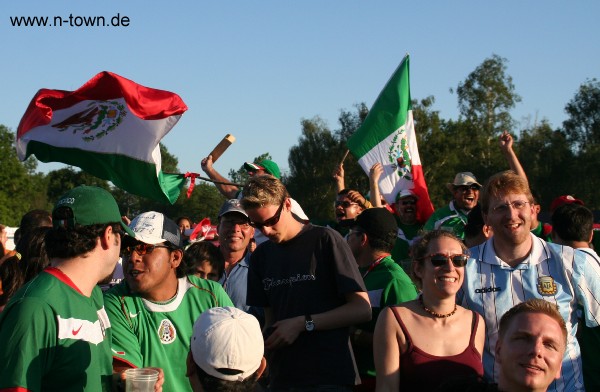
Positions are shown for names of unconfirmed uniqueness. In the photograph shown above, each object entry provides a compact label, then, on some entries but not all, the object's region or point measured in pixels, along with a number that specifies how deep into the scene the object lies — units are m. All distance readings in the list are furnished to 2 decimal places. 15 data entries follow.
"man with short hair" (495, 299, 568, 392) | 3.13
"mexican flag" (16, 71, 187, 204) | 8.12
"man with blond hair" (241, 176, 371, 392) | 4.39
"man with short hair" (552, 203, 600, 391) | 6.21
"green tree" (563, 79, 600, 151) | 60.34
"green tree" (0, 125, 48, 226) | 77.19
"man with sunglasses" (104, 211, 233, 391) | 4.04
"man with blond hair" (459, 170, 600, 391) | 4.36
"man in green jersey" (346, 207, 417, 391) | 5.06
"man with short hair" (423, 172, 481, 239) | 8.36
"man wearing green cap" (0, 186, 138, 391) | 2.90
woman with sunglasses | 4.06
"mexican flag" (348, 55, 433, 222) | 9.82
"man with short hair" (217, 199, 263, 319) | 6.14
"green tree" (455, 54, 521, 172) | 58.75
